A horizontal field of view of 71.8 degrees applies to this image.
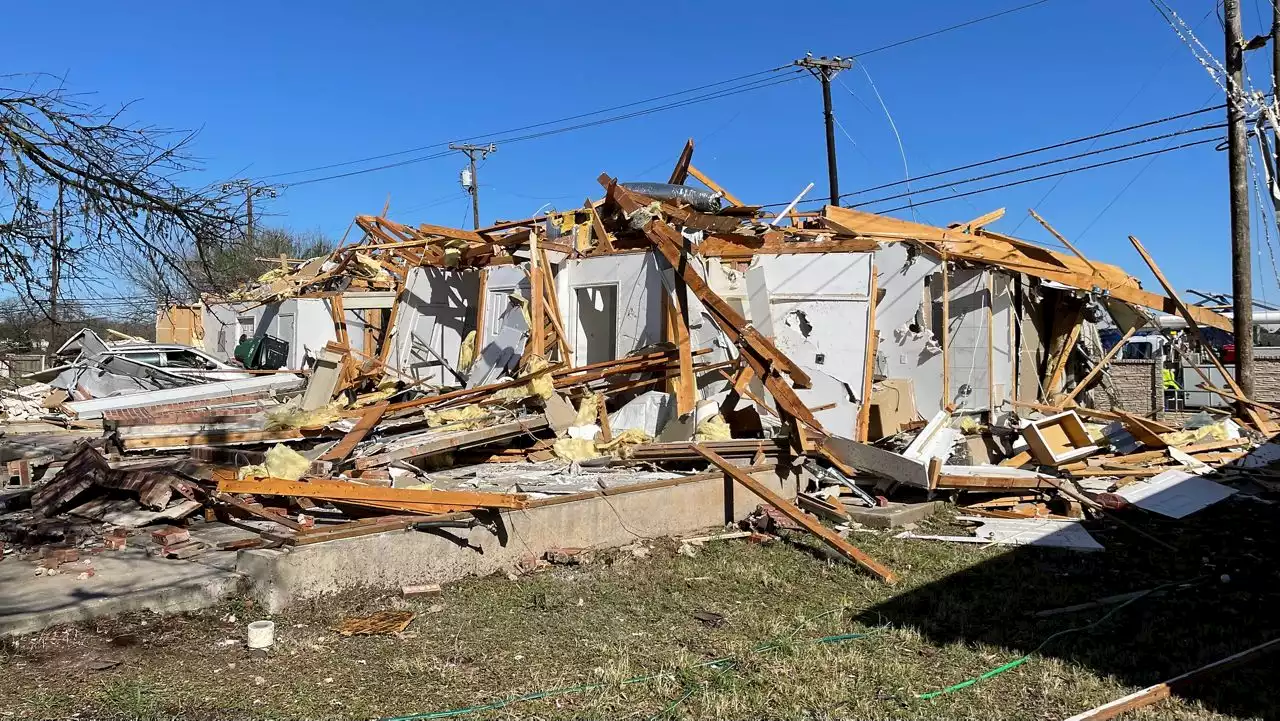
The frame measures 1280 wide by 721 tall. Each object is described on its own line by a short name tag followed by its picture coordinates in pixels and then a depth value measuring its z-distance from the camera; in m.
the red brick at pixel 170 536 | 6.67
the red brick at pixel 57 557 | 6.23
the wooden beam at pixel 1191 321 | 13.47
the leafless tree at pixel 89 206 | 5.11
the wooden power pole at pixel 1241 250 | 14.70
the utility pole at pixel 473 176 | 43.28
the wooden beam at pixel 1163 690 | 4.27
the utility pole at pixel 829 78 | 26.83
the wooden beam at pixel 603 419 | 10.38
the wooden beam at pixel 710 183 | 15.34
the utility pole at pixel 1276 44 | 10.77
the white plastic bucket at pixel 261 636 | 5.23
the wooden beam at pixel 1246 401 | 13.56
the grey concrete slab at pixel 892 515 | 8.74
